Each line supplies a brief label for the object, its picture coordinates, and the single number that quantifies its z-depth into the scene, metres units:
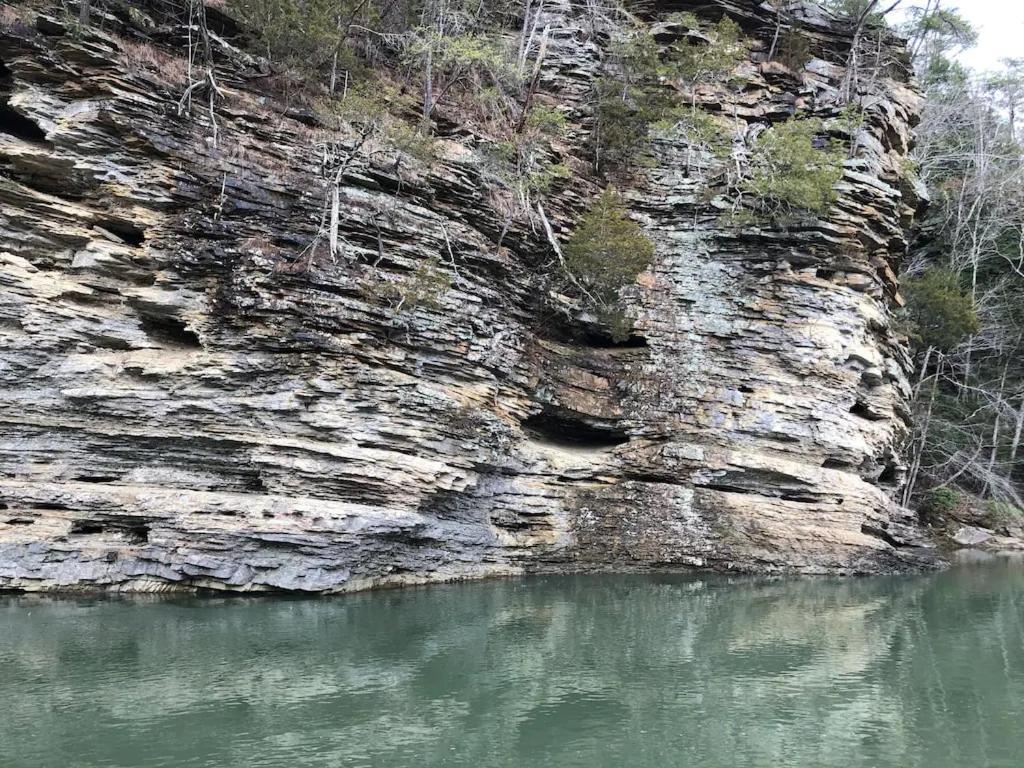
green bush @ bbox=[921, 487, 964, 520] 25.05
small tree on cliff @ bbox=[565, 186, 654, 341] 18.83
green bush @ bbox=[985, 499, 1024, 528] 25.28
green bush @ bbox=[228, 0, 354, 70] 17.44
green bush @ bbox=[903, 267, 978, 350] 24.89
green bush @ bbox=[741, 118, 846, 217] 19.75
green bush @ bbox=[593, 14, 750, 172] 22.38
